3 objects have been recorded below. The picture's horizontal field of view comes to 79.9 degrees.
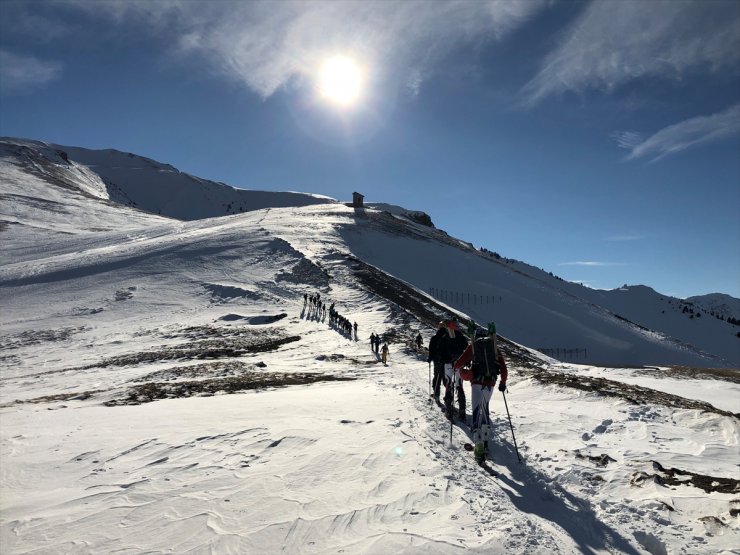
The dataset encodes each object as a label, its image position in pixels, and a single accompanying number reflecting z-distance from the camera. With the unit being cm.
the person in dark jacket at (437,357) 1334
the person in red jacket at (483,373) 942
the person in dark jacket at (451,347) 1282
